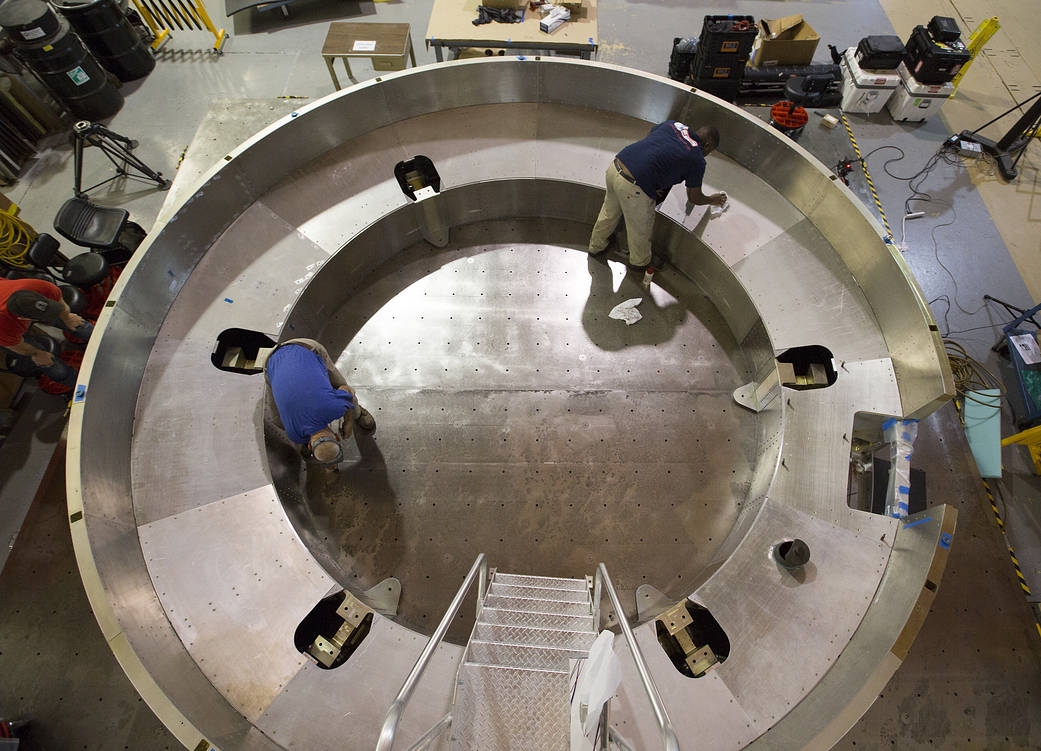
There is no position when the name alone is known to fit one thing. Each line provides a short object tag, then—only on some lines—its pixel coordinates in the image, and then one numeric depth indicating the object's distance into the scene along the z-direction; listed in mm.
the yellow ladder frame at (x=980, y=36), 6219
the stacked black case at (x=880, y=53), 6453
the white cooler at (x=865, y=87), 6562
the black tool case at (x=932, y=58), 6152
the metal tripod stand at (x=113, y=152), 5488
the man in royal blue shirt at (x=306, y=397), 3373
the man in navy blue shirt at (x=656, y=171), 4293
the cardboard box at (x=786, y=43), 6594
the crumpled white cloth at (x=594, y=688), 1721
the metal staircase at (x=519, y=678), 2337
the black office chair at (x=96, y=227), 4883
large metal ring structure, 3145
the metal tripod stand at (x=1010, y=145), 6228
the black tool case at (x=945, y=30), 6141
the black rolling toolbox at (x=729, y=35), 6066
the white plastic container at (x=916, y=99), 6426
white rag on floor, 5211
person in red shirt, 4074
